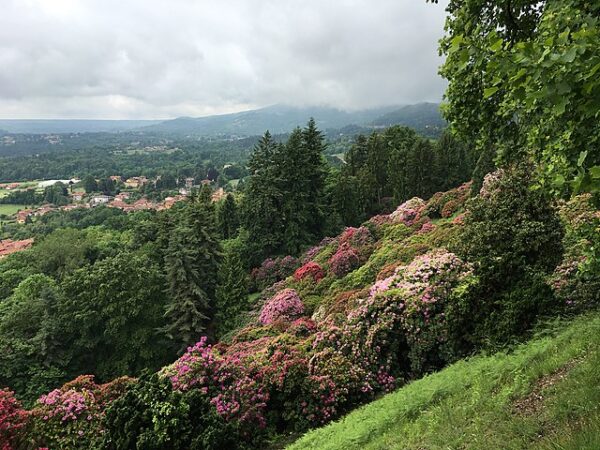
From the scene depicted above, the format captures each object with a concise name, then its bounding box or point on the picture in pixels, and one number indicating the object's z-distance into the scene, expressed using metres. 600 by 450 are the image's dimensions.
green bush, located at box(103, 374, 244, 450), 7.69
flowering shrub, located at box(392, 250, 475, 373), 9.00
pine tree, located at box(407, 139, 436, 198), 38.72
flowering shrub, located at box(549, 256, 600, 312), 8.02
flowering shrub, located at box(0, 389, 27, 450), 8.99
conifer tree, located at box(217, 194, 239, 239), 40.69
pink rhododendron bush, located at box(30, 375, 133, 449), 9.19
